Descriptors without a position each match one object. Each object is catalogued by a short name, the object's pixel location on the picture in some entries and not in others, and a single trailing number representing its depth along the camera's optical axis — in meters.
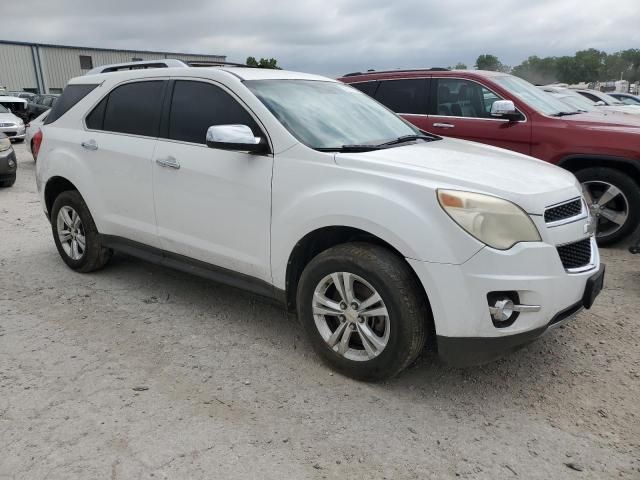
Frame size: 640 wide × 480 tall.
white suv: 2.71
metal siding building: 42.00
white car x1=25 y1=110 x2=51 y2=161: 10.66
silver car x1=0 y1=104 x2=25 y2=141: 15.89
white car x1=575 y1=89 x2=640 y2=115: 14.60
